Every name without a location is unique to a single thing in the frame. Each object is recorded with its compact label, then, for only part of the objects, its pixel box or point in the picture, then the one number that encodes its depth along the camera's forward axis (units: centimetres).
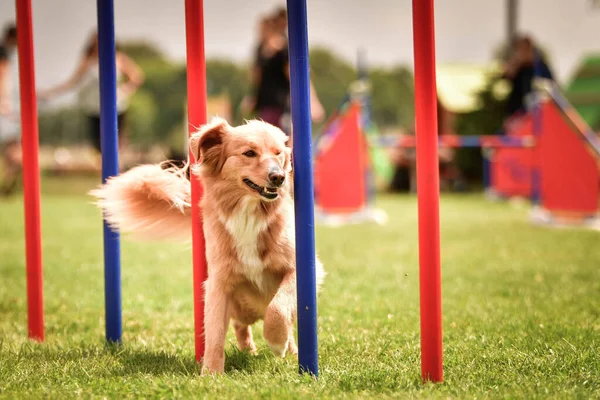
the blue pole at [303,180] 463
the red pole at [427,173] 443
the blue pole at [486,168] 2608
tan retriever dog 517
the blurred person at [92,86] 1884
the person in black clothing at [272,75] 1512
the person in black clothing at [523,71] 2052
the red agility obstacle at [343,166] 1670
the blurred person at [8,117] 1989
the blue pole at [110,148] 596
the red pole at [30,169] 634
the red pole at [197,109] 523
